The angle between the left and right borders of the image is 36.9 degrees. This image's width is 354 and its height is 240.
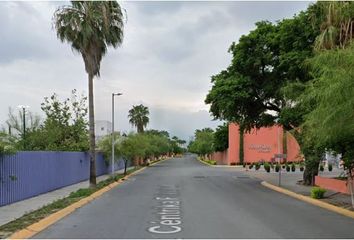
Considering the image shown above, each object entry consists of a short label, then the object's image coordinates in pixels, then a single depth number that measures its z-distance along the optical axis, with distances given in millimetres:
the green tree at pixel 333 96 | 12500
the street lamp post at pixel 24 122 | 38428
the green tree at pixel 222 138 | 92625
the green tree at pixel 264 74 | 29094
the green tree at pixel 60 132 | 40562
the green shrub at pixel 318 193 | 22281
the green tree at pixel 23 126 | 41188
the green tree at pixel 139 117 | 107031
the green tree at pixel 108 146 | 47906
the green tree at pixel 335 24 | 17344
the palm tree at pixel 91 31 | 29125
